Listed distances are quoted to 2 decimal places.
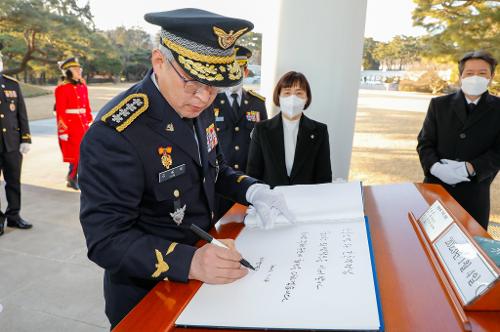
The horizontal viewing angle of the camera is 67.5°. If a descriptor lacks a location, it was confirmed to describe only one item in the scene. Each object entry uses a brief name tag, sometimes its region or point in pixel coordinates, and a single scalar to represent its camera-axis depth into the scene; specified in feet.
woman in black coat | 6.69
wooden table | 2.13
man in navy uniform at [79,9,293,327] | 2.63
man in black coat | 7.02
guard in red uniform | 14.42
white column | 8.49
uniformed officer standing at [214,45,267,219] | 8.32
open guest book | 2.05
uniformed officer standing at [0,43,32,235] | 10.29
